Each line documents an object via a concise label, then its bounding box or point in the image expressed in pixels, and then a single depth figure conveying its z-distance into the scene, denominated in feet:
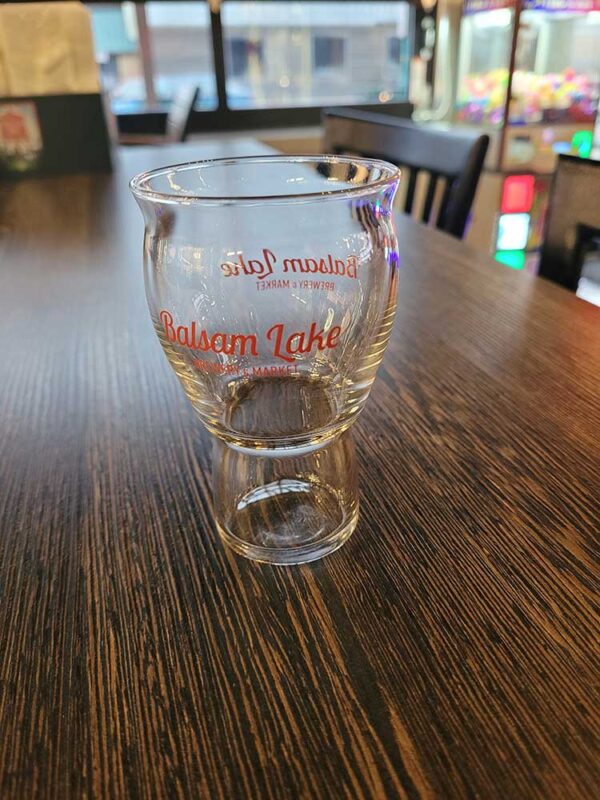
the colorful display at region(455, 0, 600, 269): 7.48
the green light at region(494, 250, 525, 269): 8.56
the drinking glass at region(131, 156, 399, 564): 0.82
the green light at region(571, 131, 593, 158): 8.07
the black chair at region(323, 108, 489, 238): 2.84
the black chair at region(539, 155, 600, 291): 2.11
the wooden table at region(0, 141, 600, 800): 0.63
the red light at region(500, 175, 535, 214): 7.96
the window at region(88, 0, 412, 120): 8.50
